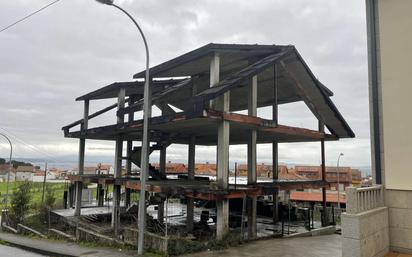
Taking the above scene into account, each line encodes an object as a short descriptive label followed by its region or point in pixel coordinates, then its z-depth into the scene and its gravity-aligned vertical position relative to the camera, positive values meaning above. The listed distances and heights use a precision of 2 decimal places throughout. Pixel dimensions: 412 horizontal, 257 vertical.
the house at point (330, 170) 59.96 -0.46
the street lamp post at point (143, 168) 13.05 -0.07
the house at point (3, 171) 96.62 -2.01
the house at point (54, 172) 150.02 -3.06
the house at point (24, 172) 115.19 -2.59
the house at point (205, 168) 53.82 -0.14
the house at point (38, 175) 127.69 -3.95
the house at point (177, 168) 49.74 -0.17
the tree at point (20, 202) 27.25 -2.92
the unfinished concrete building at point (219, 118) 15.56 +2.52
